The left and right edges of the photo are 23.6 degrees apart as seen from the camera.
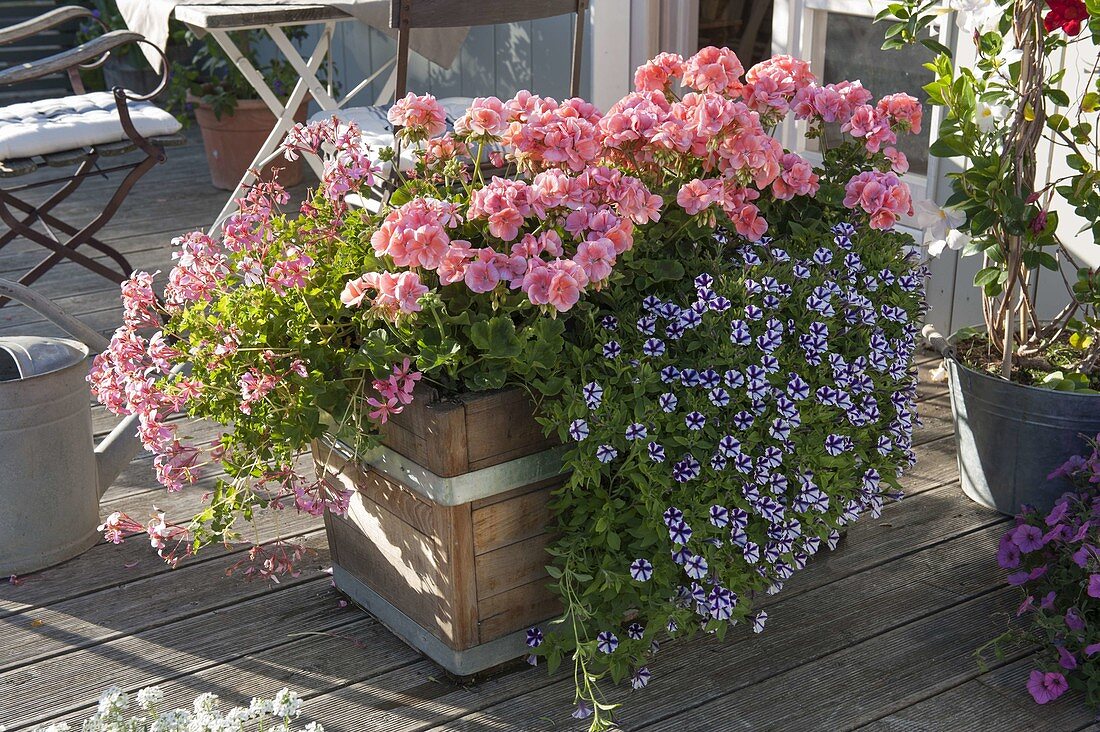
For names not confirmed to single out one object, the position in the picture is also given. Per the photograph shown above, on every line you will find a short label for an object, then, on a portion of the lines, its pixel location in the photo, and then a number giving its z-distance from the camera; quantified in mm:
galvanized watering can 3225
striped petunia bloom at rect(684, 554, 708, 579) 2945
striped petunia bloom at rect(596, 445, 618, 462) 2922
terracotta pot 5941
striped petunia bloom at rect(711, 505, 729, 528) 2967
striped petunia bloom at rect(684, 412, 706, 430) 2951
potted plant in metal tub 3257
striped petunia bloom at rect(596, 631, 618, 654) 2981
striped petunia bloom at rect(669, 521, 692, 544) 2940
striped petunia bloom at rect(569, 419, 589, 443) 2914
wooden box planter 2957
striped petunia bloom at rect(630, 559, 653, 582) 2943
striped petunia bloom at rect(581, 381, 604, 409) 2926
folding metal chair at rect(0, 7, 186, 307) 4034
